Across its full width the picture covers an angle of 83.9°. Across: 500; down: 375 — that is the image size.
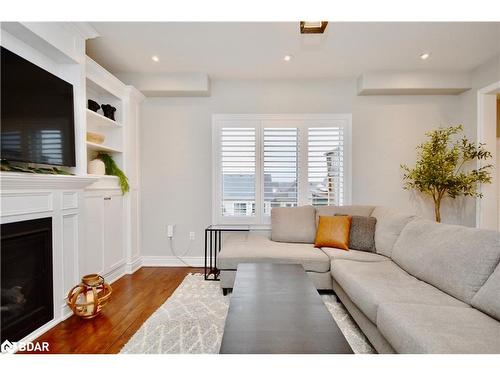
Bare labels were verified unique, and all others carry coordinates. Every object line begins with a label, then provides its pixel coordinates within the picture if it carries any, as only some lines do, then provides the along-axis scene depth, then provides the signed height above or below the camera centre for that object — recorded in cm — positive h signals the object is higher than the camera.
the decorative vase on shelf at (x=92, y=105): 313 +86
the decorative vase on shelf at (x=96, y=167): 318 +16
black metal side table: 346 -87
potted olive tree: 352 +17
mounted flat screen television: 186 +50
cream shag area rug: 190 -114
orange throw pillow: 308 -57
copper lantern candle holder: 230 -99
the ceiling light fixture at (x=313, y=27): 223 +126
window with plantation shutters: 400 +28
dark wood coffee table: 123 -73
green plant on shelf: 347 +15
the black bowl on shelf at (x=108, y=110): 337 +87
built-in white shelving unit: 313 +74
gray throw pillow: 303 -58
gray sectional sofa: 134 -71
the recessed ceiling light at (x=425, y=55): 326 +150
